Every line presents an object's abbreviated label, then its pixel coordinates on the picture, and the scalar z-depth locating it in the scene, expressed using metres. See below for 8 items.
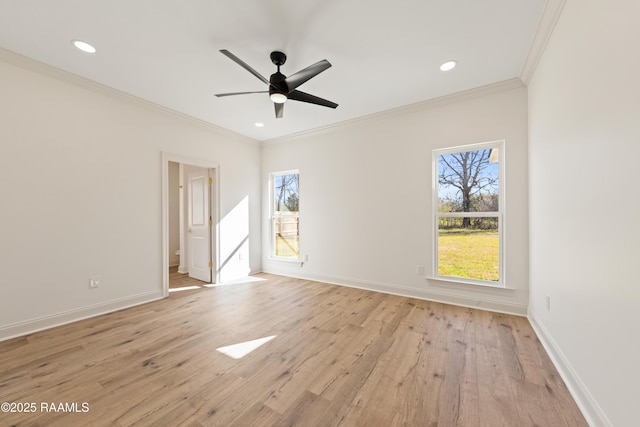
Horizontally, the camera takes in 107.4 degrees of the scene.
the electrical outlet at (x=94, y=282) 2.82
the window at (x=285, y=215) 4.83
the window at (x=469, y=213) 3.05
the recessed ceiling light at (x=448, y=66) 2.51
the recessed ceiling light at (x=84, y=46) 2.17
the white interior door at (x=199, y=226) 4.37
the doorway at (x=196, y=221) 3.54
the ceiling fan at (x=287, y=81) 2.10
